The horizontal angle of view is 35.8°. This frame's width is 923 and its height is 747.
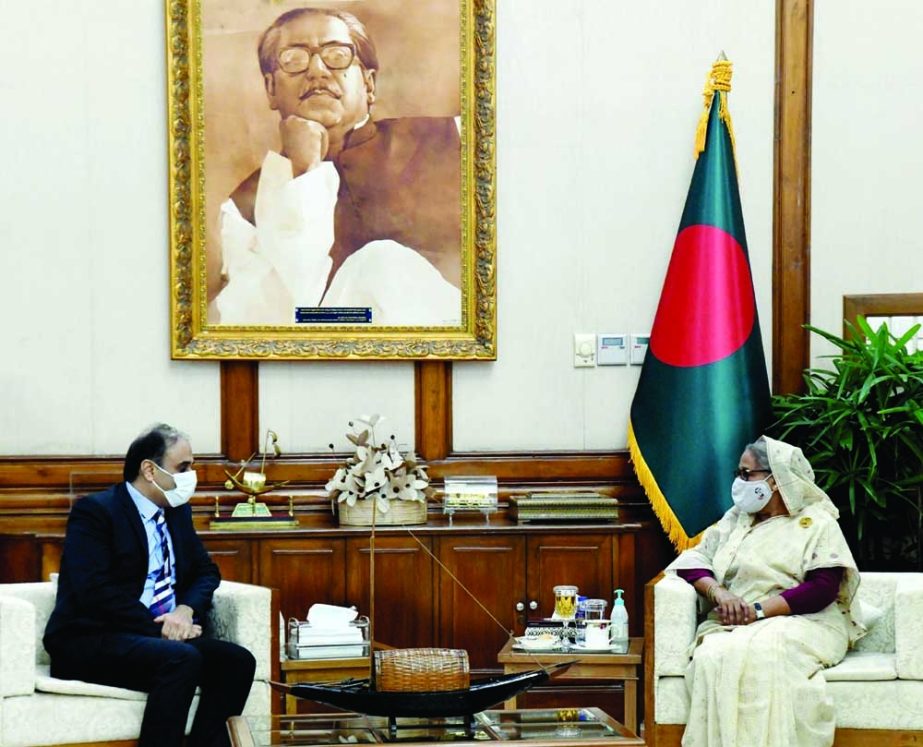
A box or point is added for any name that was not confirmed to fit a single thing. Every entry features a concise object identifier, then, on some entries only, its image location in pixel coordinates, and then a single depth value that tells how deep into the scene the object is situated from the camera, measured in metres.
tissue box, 4.75
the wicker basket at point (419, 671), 3.74
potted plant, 5.22
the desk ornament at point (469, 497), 5.53
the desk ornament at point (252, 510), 5.39
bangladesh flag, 5.54
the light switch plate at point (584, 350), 5.85
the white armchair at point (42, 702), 4.13
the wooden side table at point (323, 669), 4.70
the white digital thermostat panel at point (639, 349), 5.87
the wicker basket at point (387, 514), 5.43
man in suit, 4.23
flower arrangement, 5.44
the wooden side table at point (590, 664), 4.66
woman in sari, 4.34
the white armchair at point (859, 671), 4.39
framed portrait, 5.69
